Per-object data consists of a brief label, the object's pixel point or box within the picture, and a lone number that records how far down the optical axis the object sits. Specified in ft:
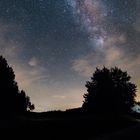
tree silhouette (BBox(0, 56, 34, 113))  58.24
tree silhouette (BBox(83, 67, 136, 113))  75.02
